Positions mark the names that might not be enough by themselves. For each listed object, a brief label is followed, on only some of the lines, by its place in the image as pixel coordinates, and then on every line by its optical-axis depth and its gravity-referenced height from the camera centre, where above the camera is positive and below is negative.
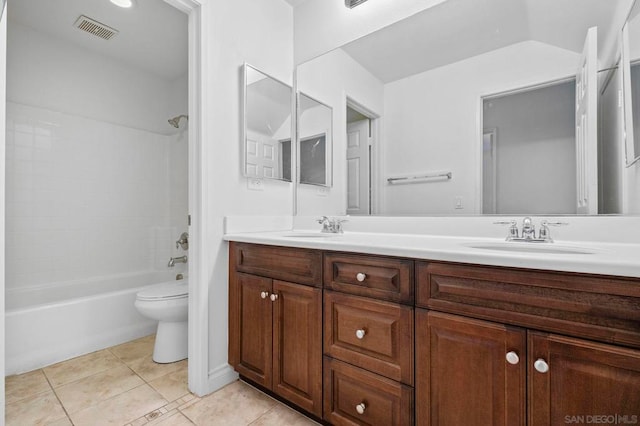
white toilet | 1.97 -0.66
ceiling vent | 2.21 +1.38
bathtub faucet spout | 2.69 -0.41
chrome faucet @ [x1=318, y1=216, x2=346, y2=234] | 1.90 -0.08
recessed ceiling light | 2.01 +1.37
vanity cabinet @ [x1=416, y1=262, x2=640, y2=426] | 0.73 -0.36
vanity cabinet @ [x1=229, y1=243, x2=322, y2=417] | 1.33 -0.52
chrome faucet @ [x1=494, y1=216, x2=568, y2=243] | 1.25 -0.08
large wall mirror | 1.28 +0.52
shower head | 2.94 +0.89
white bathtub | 1.89 -0.73
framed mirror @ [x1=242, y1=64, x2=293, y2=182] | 1.89 +0.57
